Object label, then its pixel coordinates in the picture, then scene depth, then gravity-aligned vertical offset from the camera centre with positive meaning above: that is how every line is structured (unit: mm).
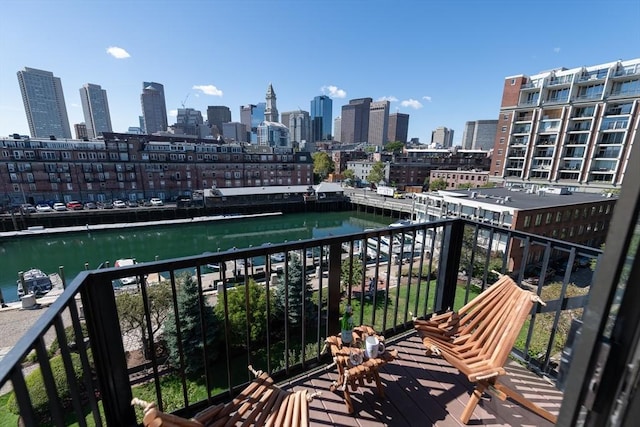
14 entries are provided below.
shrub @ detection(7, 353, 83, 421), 5105 -4431
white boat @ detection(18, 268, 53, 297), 12922 -6199
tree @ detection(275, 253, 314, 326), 9227 -4742
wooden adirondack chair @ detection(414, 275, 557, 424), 1792 -1274
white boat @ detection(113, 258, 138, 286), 13017 -5857
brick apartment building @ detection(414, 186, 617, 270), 15773 -3068
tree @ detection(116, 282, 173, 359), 8164 -4576
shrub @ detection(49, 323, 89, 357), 6214 -4397
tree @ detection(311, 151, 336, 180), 53906 -1503
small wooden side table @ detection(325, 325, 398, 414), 1885 -1412
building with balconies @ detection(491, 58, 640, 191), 24828 +3465
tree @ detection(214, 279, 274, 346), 8570 -4921
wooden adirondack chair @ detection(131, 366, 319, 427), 1412 -1344
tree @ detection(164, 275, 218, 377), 7430 -4871
